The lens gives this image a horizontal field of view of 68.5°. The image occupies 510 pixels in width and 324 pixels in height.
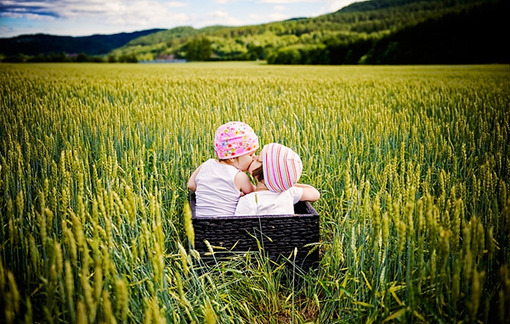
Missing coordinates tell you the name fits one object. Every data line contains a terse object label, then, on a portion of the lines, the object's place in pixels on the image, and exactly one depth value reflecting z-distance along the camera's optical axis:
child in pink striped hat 1.84
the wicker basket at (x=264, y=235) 1.63
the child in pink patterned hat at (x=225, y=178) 1.95
